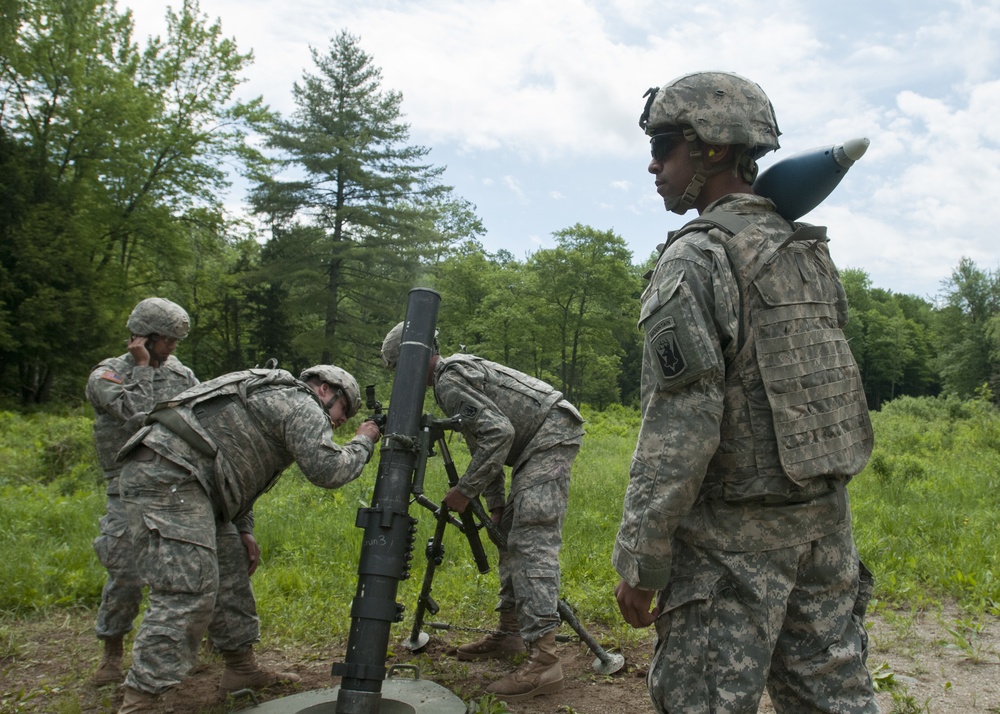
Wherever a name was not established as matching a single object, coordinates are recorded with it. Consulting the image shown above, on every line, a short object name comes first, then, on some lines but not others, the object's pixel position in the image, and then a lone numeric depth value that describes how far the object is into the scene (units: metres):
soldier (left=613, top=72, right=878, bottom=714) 2.19
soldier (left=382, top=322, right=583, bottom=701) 4.37
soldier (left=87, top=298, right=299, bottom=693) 4.32
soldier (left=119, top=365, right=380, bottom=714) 3.56
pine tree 24.06
